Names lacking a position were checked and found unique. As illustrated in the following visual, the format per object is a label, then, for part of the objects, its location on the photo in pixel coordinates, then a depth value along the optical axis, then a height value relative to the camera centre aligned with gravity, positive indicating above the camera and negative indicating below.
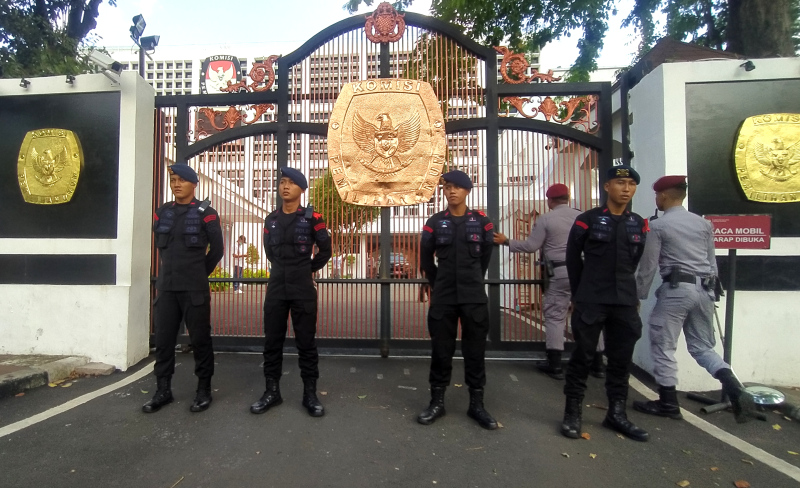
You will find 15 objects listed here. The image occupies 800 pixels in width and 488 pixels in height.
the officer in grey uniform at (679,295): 3.43 -0.33
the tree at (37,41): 6.41 +3.21
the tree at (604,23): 5.55 +3.55
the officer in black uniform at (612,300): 3.08 -0.33
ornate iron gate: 4.80 +1.06
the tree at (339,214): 4.87 +0.43
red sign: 3.63 +0.16
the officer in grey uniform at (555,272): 4.24 -0.19
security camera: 4.36 +1.91
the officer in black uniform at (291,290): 3.40 -0.28
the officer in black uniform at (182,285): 3.49 -0.24
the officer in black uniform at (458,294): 3.21 -0.30
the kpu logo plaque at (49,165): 4.67 +0.94
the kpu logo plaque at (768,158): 4.11 +0.85
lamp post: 5.24 +2.56
